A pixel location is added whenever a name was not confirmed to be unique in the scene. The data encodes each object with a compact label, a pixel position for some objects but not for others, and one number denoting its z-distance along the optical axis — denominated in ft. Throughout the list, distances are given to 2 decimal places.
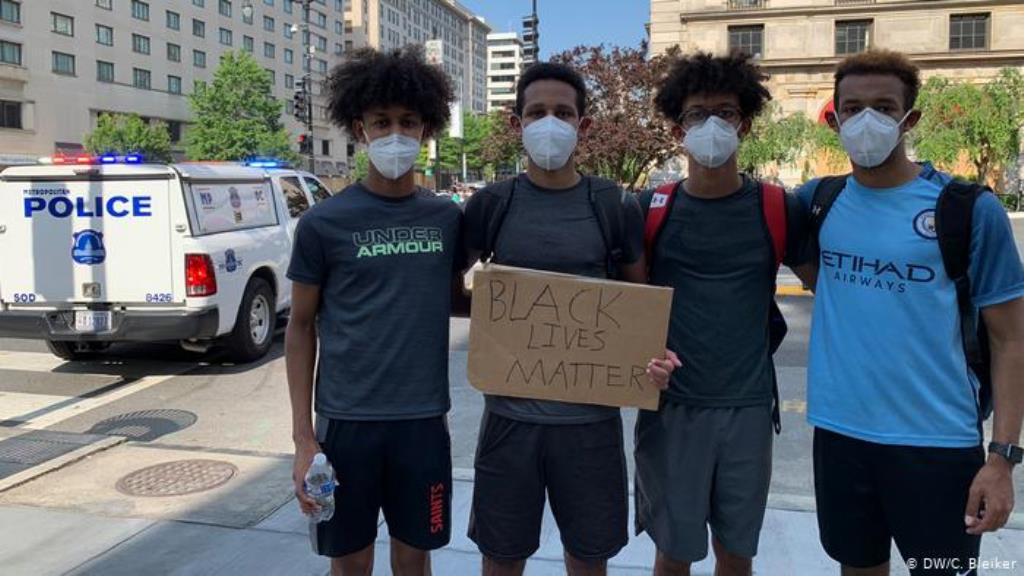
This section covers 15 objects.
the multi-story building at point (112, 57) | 166.30
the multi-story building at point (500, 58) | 602.03
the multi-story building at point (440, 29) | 367.04
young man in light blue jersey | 7.85
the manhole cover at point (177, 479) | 16.16
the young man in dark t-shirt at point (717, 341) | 9.06
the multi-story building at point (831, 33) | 134.51
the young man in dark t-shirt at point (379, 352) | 8.84
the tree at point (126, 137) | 174.81
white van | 24.66
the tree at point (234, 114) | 187.62
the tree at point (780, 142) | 105.91
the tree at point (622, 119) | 61.21
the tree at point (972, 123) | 105.38
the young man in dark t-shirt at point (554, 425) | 8.87
